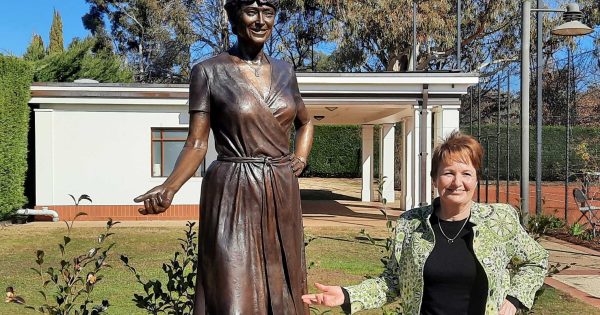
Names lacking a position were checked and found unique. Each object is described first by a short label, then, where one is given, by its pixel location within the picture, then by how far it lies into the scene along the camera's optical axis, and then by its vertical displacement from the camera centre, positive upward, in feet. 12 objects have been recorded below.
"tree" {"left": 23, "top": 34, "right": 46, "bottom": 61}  81.58 +14.38
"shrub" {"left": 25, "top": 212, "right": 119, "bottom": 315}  12.42 -2.66
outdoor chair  40.68 -3.66
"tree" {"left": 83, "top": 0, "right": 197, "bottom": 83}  119.96 +24.32
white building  51.57 +0.87
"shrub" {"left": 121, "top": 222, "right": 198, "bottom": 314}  13.48 -3.03
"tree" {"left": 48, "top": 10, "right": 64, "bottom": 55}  124.10 +25.00
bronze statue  9.25 -0.45
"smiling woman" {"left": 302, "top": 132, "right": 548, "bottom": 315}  7.53 -1.22
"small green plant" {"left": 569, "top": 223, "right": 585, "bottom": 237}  41.86 -5.19
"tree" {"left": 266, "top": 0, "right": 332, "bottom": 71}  98.75 +21.15
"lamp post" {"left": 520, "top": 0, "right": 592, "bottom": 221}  31.63 +4.55
